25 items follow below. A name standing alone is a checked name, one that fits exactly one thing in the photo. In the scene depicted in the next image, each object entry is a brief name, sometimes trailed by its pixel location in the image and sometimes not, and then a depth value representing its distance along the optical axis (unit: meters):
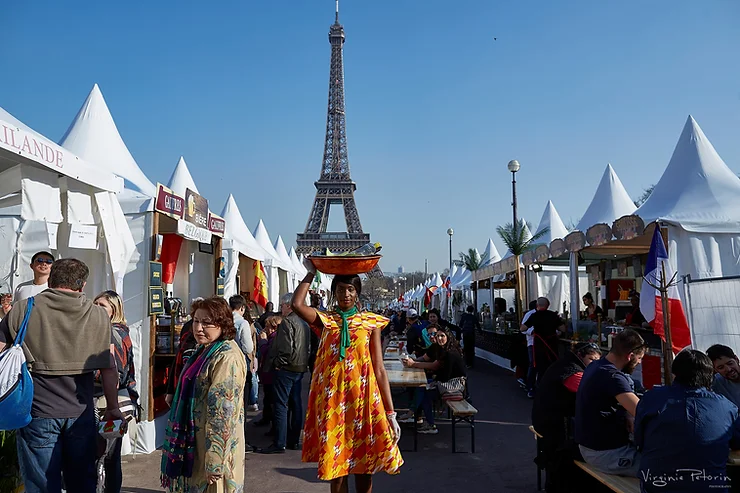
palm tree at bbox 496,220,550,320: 18.66
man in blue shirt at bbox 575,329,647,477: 3.74
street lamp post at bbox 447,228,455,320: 25.33
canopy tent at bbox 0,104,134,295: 4.68
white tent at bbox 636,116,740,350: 5.97
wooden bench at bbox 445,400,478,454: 6.36
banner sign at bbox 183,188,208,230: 7.42
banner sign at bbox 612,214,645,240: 7.66
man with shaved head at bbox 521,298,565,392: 10.09
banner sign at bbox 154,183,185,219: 6.59
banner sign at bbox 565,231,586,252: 9.76
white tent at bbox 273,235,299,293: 19.45
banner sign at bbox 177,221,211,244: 7.18
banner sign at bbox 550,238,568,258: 10.52
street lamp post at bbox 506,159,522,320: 18.61
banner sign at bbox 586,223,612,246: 8.80
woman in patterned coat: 2.92
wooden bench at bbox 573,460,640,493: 3.54
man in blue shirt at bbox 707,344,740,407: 4.28
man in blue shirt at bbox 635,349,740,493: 3.03
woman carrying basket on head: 3.46
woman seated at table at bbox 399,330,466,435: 7.21
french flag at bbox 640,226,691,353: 6.35
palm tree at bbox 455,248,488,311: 34.34
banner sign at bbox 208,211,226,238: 8.29
